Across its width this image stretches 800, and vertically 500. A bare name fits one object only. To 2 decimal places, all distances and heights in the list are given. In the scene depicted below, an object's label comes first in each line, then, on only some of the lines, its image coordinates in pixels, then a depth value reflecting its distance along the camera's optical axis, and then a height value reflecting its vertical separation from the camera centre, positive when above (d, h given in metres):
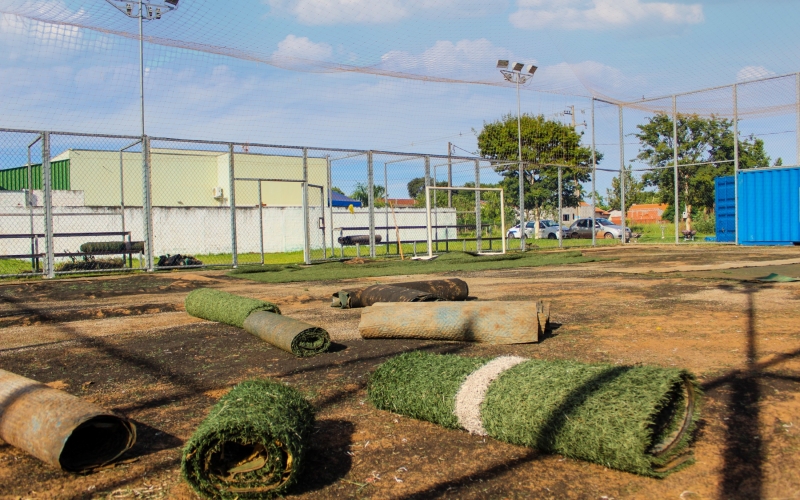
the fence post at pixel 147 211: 12.95 +0.57
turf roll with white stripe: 2.54 -0.79
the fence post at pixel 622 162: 22.50 +2.27
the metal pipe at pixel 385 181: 18.05 +1.48
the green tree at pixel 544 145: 38.97 +5.30
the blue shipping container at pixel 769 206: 19.67 +0.54
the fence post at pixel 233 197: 13.89 +0.87
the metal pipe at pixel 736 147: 19.73 +2.38
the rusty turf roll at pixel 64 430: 2.63 -0.81
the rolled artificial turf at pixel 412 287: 7.04 -0.66
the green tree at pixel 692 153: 31.75 +3.89
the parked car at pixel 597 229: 32.19 -0.06
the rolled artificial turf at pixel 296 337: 4.71 -0.76
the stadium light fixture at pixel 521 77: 19.41 +6.34
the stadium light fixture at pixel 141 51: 12.97 +3.78
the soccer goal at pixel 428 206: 15.48 +0.62
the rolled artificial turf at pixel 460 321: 4.86 -0.70
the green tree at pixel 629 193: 44.11 +2.65
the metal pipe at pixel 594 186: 21.52 +1.40
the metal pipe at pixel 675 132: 21.04 +3.07
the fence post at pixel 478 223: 18.66 +0.22
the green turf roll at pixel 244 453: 2.41 -0.86
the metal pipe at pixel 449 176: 19.31 +1.71
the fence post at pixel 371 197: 16.44 +0.92
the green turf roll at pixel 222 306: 5.89 -0.66
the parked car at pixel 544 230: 33.67 -0.02
